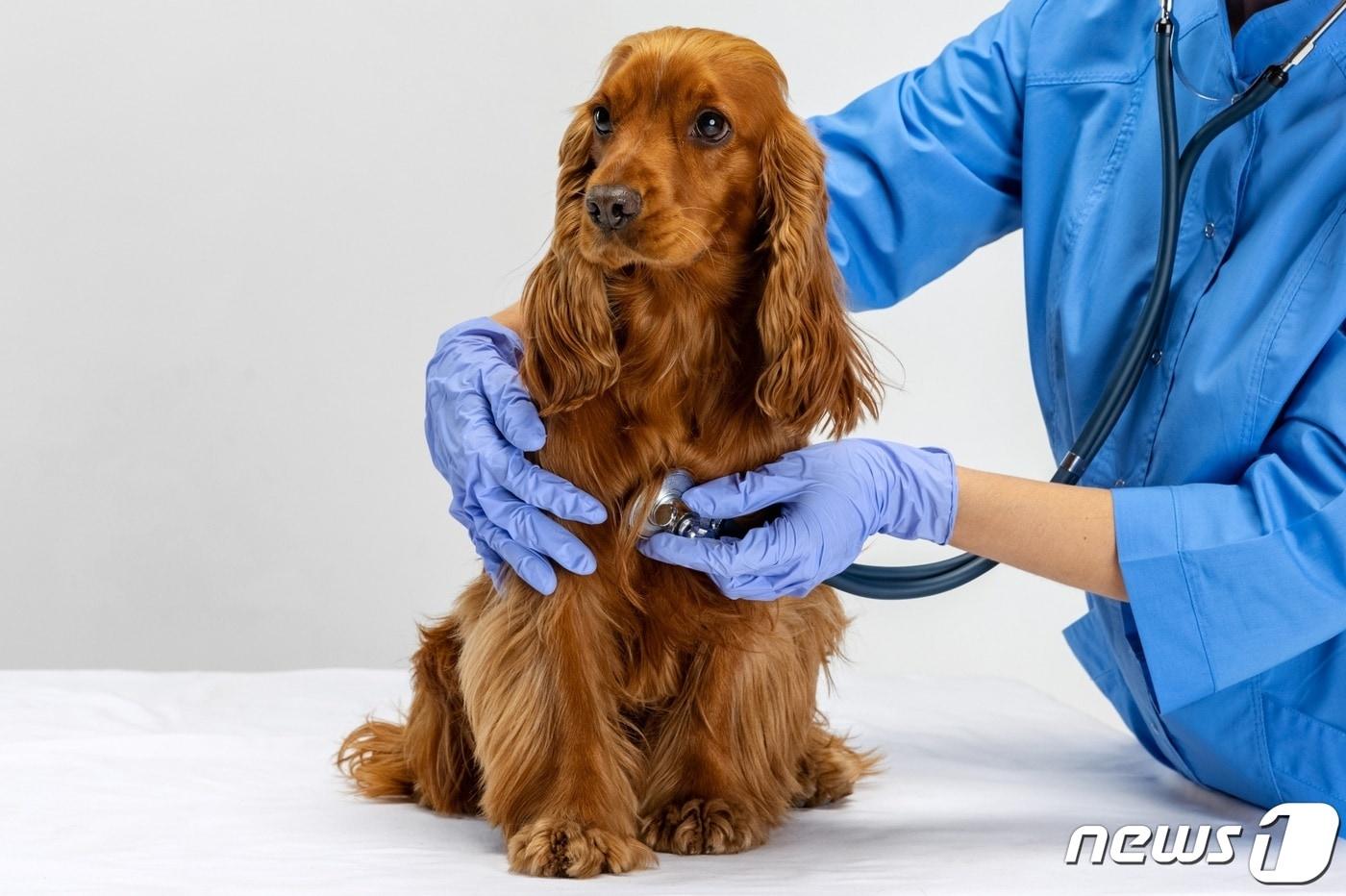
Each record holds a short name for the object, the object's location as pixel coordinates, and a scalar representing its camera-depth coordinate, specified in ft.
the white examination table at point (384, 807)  7.51
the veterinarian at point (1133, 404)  8.07
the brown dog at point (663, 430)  7.66
